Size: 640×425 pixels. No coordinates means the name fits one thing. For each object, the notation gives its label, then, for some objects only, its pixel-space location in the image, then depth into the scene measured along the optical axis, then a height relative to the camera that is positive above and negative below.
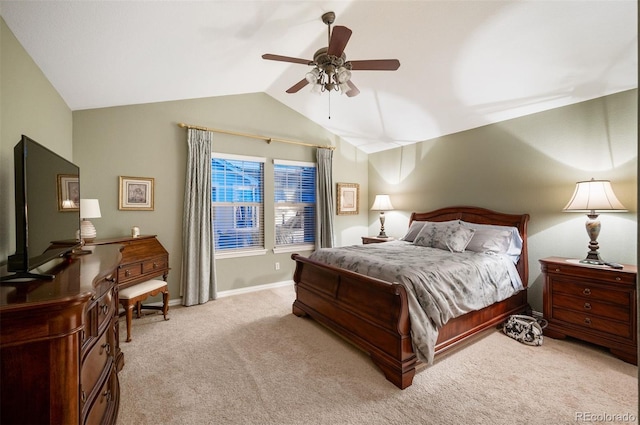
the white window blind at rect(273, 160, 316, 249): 4.69 +0.13
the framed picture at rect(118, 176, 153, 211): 3.41 +0.23
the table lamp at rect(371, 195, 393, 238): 4.89 +0.08
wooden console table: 2.85 -0.54
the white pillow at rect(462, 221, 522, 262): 3.20 -0.40
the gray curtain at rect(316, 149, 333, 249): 4.91 +0.18
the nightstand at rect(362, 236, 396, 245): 4.67 -0.53
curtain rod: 3.79 +1.18
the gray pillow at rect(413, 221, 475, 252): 3.31 -0.35
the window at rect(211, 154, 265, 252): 4.15 +0.15
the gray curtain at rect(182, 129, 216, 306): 3.72 -0.19
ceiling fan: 2.15 +1.17
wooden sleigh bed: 2.06 -0.97
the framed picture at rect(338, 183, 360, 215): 5.28 +0.23
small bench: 2.71 -0.88
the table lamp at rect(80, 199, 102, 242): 2.74 -0.03
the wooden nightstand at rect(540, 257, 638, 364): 2.33 -0.90
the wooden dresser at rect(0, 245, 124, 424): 0.96 -0.52
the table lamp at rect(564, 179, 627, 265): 2.53 +0.04
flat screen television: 1.24 +0.03
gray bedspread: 2.11 -0.62
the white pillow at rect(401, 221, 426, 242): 4.14 -0.33
